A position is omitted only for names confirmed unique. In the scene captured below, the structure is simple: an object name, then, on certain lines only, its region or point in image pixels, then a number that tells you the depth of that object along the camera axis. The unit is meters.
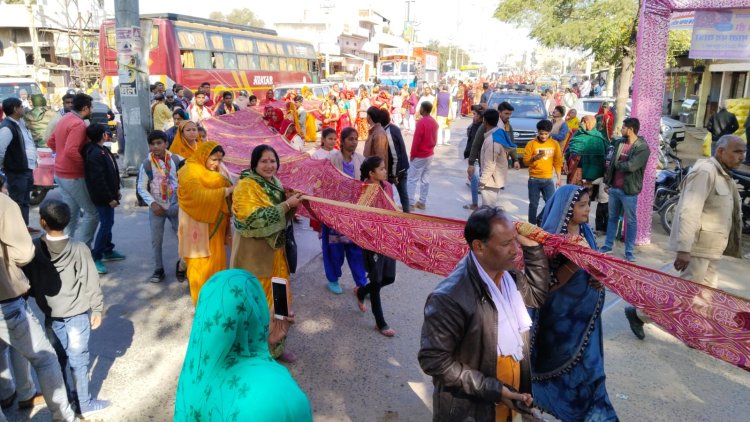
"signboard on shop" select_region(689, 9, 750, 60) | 6.83
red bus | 18.23
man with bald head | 4.25
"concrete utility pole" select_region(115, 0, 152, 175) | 9.24
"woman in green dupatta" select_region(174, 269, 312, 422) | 1.54
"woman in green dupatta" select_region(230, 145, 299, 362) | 3.73
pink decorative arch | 6.60
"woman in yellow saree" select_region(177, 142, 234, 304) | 4.35
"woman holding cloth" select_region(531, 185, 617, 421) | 2.89
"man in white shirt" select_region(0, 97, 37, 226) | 6.45
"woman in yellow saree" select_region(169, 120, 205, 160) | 5.42
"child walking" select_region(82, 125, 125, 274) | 5.71
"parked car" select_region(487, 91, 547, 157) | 14.16
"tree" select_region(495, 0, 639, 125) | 20.53
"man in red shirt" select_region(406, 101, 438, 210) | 8.93
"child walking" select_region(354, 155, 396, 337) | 4.62
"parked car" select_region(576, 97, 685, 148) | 16.94
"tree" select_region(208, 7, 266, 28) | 74.12
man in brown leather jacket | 2.09
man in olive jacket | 6.54
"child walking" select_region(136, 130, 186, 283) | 5.67
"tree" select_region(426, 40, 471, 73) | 89.38
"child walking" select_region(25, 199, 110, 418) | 3.22
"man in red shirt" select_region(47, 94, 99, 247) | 5.77
